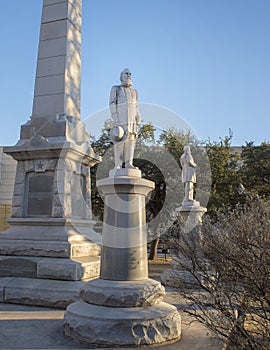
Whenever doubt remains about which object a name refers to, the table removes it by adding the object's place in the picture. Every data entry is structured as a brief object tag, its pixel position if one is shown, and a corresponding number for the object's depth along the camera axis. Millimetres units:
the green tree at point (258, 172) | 21562
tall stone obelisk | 6768
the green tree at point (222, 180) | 20625
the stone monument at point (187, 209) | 10164
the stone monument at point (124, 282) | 4320
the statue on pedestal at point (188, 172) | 12102
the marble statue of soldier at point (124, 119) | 5574
